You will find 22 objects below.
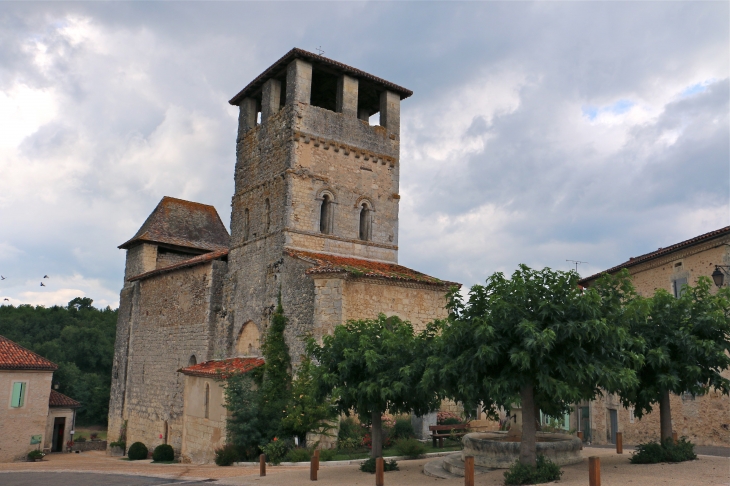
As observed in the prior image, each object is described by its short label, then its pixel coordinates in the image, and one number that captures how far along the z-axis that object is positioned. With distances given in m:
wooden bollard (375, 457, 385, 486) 12.38
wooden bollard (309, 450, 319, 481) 13.48
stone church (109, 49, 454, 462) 19.88
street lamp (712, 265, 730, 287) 15.56
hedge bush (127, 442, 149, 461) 26.09
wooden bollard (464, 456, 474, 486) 11.01
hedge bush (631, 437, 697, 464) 13.28
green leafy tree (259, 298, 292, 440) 18.52
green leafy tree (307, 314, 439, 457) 13.56
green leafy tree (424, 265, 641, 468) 10.91
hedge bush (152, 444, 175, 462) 23.08
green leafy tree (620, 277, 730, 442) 12.92
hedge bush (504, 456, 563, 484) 11.14
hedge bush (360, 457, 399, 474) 14.10
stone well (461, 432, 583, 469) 13.08
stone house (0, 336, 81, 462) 27.55
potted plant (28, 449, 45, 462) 27.59
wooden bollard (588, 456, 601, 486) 10.07
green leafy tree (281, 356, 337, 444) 17.72
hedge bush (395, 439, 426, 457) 16.69
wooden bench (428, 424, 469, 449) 18.41
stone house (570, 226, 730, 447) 19.58
